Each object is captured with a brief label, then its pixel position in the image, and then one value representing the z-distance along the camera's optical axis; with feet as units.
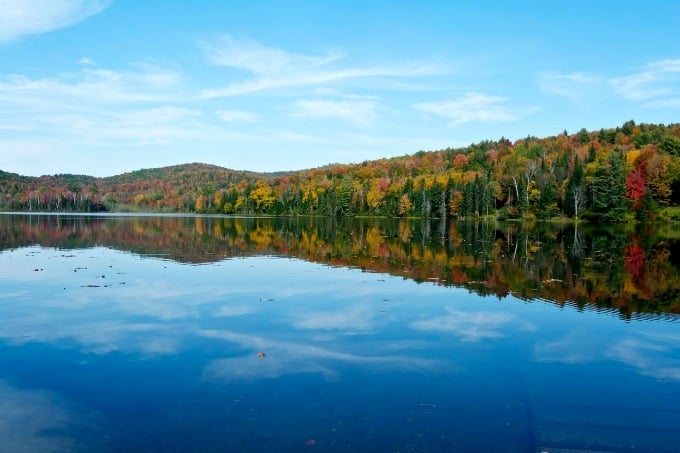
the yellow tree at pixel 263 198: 554.46
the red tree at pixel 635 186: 294.46
